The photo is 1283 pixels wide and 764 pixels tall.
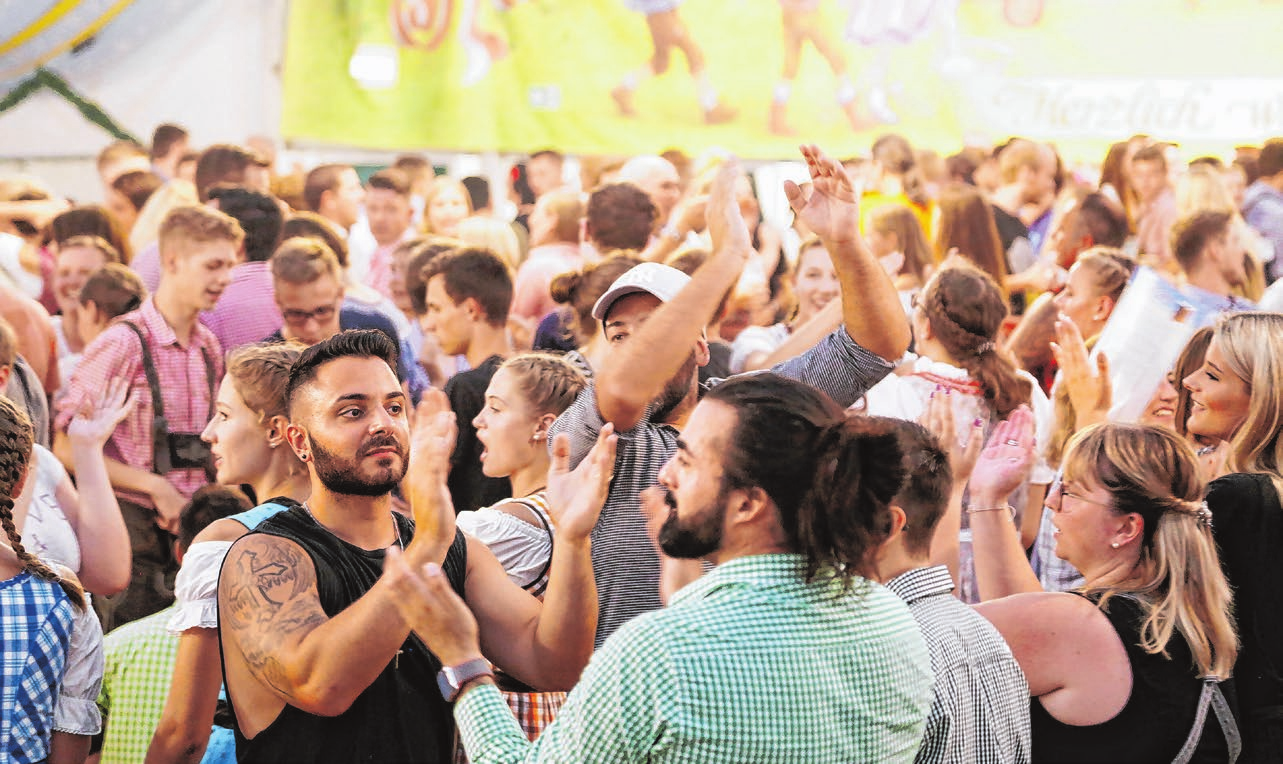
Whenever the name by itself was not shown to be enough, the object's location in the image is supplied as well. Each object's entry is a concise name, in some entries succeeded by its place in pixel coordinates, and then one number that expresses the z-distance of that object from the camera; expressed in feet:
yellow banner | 35.04
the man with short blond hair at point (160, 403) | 16.42
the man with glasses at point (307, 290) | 17.12
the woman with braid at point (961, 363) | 14.17
